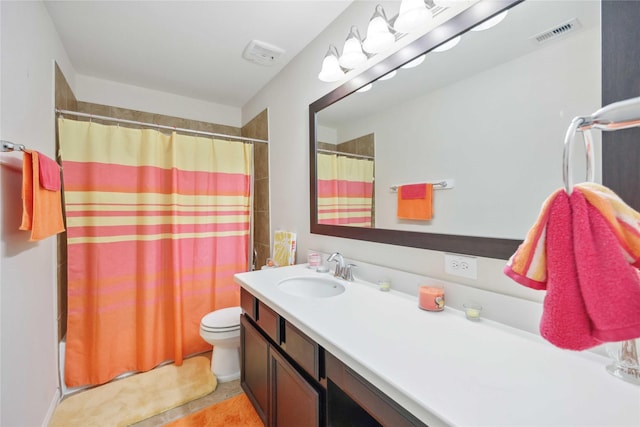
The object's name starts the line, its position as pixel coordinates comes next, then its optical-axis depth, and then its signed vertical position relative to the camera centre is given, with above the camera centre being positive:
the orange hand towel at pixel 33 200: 1.12 +0.06
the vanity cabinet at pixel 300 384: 0.71 -0.64
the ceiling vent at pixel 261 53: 1.86 +1.17
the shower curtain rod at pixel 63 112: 1.71 +0.66
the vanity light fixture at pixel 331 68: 1.50 +0.81
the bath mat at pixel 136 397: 1.55 -1.20
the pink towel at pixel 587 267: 0.42 -0.10
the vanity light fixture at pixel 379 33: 1.22 +0.83
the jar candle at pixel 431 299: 1.01 -0.35
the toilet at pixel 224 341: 1.82 -0.90
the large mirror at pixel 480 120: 0.79 +0.33
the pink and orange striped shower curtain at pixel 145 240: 1.81 -0.22
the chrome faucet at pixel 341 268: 1.45 -0.32
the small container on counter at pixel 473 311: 0.93 -0.36
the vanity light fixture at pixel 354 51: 1.37 +0.84
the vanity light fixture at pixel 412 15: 1.06 +0.79
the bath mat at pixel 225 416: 1.50 -1.20
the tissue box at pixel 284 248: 2.01 -0.29
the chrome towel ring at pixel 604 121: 0.48 +0.17
